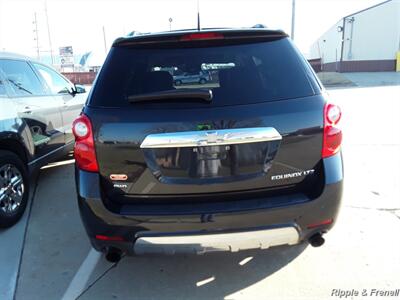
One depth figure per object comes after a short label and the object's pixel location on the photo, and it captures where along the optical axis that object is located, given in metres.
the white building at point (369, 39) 33.45
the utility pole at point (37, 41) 63.97
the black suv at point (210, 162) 2.30
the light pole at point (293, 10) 29.03
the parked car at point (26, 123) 4.02
